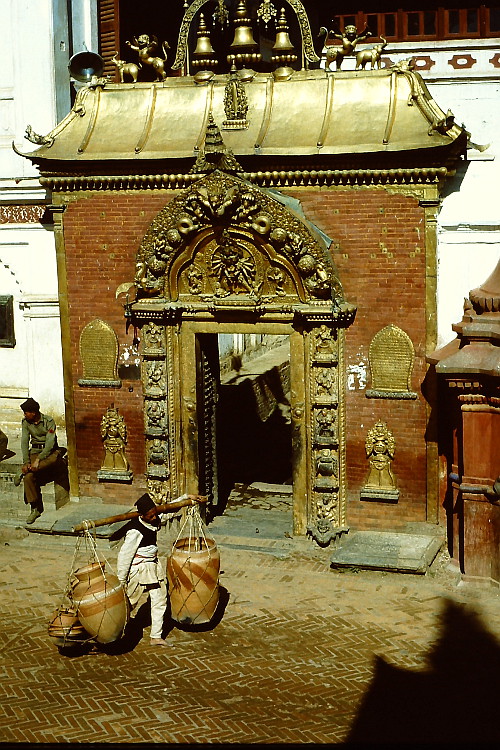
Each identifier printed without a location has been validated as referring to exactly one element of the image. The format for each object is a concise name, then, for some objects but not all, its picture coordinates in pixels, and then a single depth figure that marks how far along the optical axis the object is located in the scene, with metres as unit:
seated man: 16.20
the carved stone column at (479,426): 13.30
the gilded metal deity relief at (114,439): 16.30
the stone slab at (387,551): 14.01
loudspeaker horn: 18.34
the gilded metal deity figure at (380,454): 15.02
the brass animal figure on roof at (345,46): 15.16
